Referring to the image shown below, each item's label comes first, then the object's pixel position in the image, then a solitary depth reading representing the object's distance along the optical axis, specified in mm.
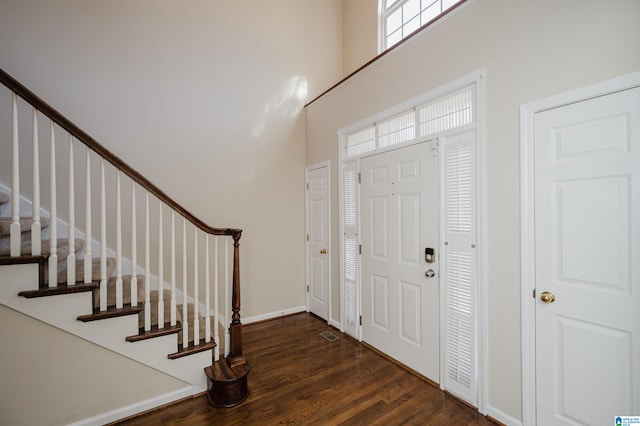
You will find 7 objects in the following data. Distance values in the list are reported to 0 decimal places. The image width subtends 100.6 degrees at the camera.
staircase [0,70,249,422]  1686
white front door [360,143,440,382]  2330
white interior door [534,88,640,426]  1393
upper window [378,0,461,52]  3432
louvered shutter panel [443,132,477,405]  2033
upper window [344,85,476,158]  2094
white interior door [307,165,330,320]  3641
